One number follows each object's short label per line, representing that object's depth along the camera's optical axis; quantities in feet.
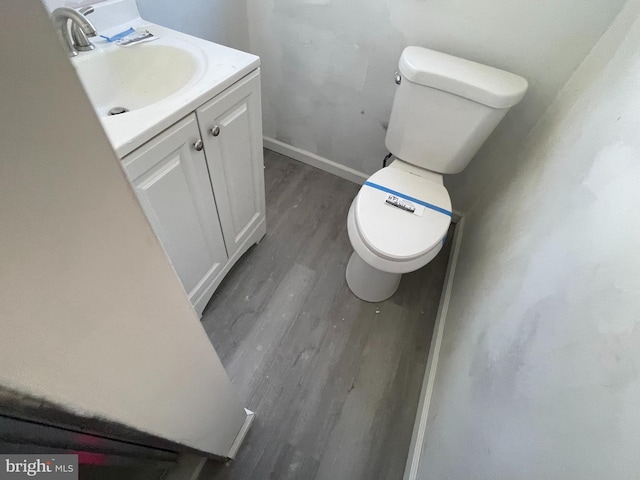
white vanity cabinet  2.84
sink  3.07
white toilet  3.68
